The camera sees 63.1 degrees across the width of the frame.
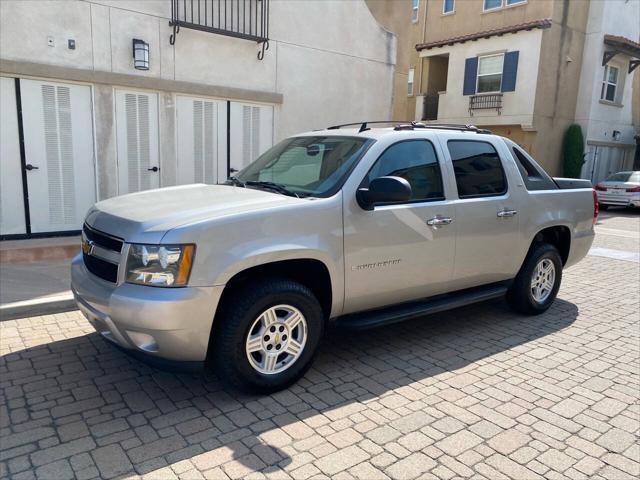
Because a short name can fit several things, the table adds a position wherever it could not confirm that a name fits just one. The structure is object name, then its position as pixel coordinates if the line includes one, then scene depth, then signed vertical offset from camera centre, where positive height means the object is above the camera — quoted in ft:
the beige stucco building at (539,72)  64.95 +9.84
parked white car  58.08 -4.41
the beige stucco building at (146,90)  25.32 +2.45
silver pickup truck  11.06 -2.59
